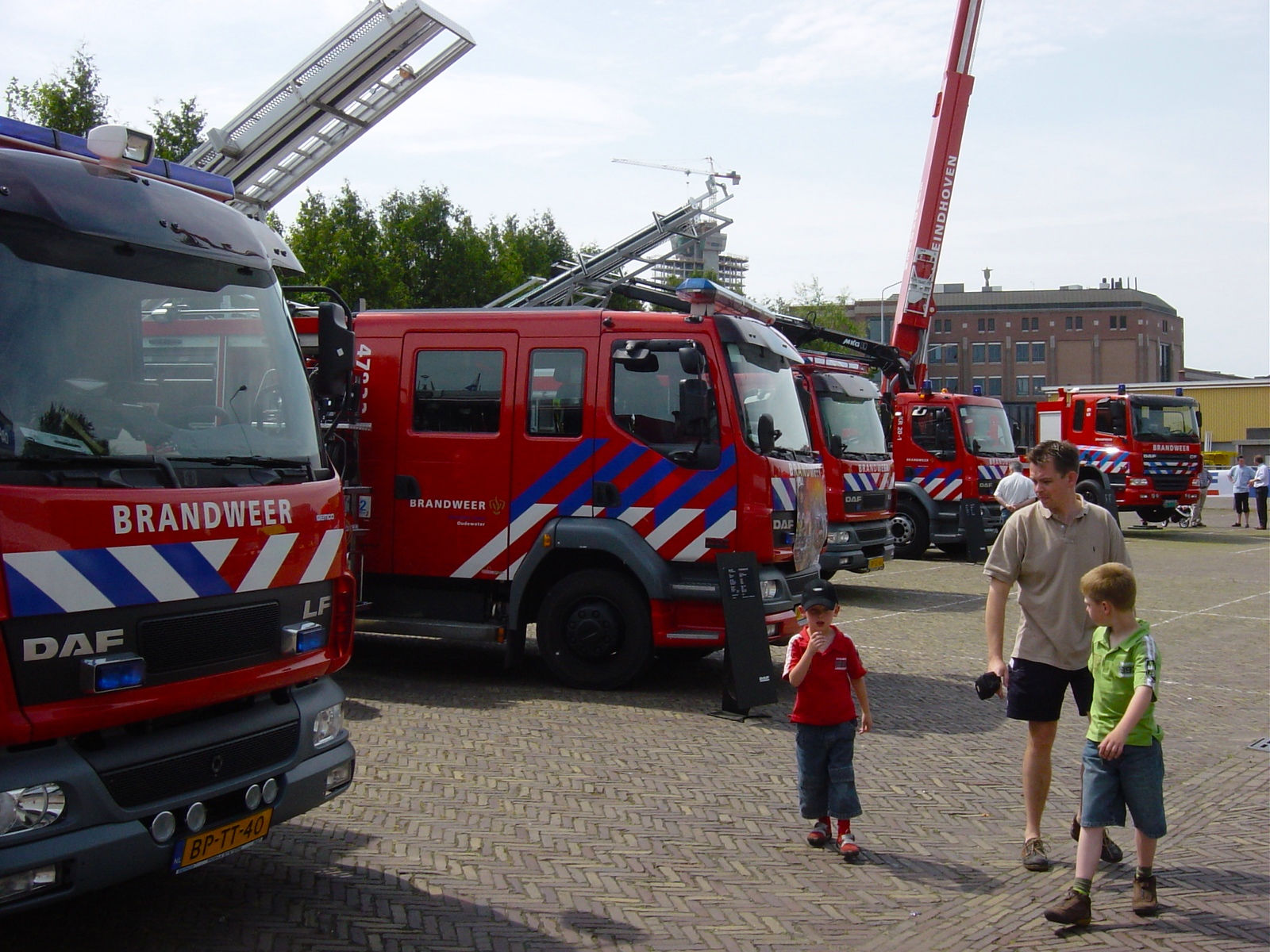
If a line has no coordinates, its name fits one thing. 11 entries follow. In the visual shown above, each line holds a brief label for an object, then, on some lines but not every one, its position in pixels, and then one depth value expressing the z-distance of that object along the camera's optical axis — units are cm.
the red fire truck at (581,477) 827
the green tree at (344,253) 3125
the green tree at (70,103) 1855
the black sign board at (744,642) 777
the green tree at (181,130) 2005
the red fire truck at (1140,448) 2414
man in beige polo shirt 511
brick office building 10419
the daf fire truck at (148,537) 352
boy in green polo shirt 445
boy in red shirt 536
